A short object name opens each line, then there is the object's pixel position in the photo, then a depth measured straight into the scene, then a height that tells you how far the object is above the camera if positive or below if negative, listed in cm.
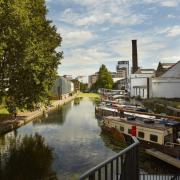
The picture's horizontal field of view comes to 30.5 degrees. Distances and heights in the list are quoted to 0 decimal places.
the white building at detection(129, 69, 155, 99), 8437 +234
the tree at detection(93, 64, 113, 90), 14425 +559
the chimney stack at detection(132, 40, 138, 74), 12169 +1276
